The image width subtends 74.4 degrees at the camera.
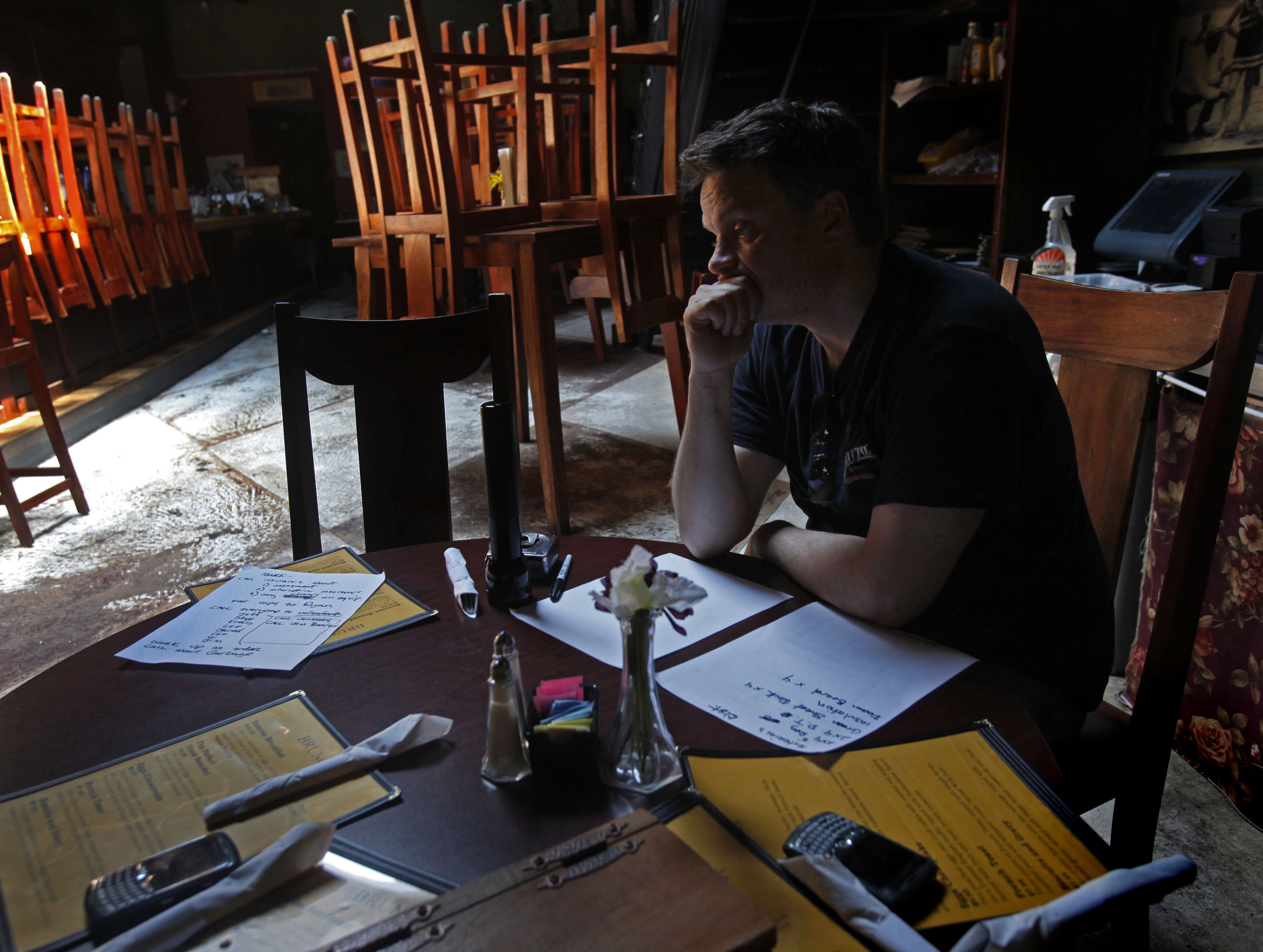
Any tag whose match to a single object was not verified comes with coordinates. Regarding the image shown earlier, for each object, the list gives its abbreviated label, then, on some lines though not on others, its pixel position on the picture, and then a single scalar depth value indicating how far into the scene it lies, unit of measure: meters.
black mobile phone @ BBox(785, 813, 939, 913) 0.55
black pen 1.00
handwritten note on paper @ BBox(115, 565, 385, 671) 0.90
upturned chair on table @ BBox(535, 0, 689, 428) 2.83
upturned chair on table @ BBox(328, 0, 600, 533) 2.60
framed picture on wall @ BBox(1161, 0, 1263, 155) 2.41
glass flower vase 0.64
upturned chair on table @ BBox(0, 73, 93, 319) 3.86
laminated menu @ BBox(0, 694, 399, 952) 0.58
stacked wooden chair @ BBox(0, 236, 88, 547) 2.86
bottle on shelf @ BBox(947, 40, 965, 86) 3.44
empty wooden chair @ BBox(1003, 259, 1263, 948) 0.89
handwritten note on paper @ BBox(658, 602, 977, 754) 0.75
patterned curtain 1.43
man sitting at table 0.96
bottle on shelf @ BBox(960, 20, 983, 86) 3.28
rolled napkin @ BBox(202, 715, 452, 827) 0.65
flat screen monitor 2.31
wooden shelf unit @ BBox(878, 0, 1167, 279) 2.88
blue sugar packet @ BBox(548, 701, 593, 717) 0.69
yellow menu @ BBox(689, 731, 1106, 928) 0.57
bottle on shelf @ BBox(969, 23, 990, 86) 3.28
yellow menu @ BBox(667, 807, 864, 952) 0.52
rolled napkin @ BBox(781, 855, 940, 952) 0.50
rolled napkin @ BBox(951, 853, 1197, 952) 0.47
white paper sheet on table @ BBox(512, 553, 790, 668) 0.90
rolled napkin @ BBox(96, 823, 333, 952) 0.51
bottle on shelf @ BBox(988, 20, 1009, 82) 3.20
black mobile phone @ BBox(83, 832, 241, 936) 0.55
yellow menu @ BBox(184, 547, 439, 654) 0.93
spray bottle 2.41
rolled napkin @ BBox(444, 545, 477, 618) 0.98
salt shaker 0.66
